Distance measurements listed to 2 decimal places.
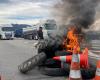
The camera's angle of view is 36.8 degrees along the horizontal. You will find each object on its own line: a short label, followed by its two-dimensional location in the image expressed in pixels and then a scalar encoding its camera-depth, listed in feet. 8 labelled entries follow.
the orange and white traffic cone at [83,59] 15.62
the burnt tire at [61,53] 18.42
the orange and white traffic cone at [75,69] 12.75
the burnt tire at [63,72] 14.84
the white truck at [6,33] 75.17
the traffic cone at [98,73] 12.51
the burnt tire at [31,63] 16.82
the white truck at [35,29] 62.27
